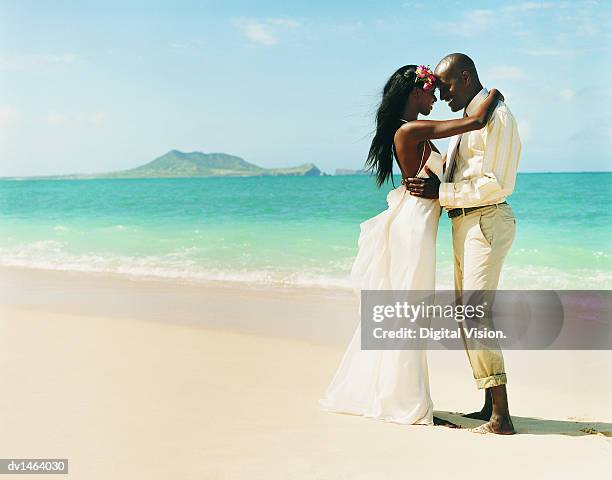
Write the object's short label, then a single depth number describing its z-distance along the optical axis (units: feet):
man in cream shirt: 12.68
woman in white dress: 13.30
